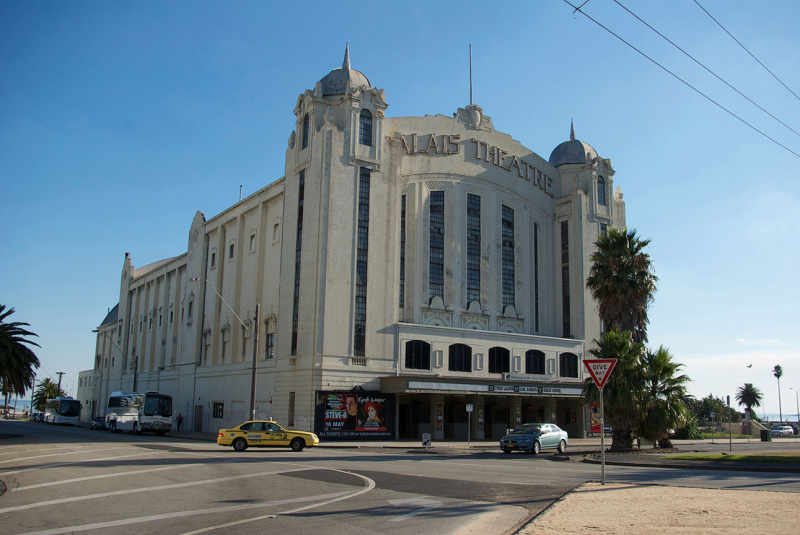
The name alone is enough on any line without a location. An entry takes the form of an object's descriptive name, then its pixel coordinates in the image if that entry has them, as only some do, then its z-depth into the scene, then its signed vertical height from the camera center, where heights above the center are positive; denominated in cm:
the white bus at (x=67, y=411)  6738 -333
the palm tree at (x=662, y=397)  3045 -37
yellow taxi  2795 -233
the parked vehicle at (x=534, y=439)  2977 -240
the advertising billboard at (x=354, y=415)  3953 -192
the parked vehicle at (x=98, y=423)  5512 -370
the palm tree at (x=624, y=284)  3534 +578
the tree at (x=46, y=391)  13077 -255
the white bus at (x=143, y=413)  4559 -230
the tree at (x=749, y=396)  11962 -86
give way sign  1466 +45
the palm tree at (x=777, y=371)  11119 +363
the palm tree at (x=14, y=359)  4119 +125
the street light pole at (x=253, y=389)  3559 -37
